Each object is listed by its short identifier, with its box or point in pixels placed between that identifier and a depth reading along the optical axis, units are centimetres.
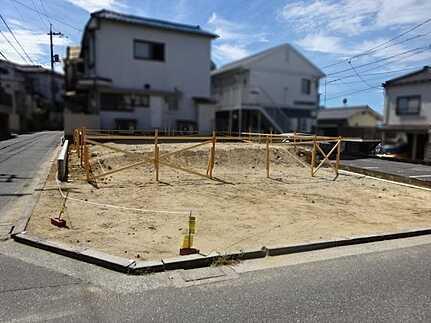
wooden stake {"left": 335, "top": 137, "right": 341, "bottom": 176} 1285
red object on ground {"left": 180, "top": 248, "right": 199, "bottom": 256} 461
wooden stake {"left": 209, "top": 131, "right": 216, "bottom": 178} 1068
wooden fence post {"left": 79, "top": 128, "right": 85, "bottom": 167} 1033
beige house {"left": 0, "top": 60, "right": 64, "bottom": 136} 3997
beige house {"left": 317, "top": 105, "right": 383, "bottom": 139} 3943
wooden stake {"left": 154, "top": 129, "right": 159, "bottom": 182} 998
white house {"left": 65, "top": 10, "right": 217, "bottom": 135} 2391
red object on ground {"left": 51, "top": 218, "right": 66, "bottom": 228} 563
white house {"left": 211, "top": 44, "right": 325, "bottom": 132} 2944
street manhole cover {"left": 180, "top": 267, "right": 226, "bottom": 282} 411
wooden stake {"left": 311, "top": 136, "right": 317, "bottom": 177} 1263
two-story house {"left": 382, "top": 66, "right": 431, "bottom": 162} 2625
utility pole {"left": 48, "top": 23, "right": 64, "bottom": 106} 3447
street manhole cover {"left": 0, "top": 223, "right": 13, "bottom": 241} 518
